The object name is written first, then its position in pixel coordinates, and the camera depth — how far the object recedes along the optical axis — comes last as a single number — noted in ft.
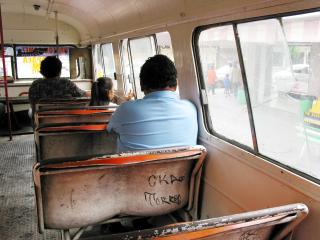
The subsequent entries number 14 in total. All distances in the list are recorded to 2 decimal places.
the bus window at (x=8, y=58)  24.68
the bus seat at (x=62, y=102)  12.96
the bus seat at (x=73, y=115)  11.05
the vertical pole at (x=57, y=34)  24.71
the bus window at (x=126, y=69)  17.88
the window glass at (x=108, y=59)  21.83
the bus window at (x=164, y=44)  12.47
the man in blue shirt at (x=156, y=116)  7.74
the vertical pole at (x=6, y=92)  19.24
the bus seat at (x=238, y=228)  3.58
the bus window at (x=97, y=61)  24.72
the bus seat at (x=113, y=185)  6.32
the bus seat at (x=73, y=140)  9.80
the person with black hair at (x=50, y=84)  14.83
